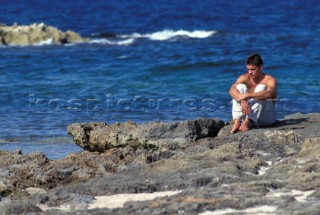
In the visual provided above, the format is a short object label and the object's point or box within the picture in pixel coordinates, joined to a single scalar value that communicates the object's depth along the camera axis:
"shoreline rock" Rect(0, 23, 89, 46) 58.03
